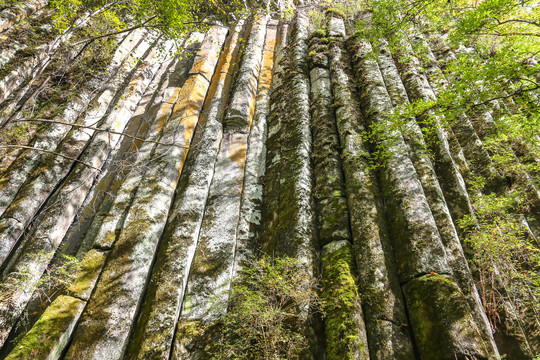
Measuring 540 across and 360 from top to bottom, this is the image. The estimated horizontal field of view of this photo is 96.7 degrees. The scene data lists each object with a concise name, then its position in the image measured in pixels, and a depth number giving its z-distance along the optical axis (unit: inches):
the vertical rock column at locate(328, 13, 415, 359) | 128.0
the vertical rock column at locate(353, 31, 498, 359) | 114.1
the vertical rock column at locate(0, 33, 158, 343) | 164.2
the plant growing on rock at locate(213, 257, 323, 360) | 127.3
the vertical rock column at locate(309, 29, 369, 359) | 128.0
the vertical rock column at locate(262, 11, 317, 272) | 173.3
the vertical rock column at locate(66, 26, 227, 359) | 138.2
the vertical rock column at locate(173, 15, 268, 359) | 149.7
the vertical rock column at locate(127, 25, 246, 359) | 138.4
